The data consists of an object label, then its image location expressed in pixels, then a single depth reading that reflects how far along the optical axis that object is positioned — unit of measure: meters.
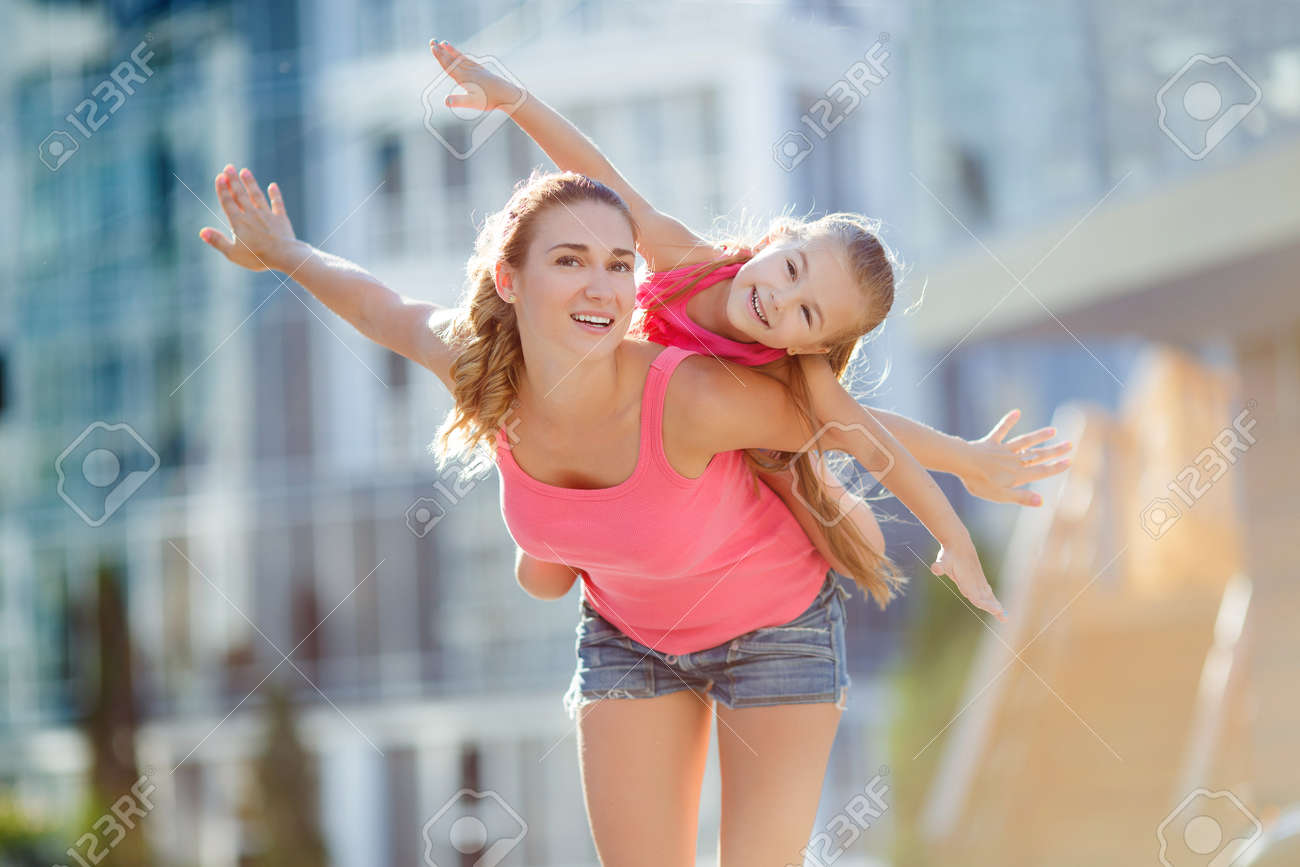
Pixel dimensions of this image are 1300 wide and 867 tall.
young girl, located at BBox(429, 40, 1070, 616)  5.23
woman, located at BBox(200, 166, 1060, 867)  5.03
